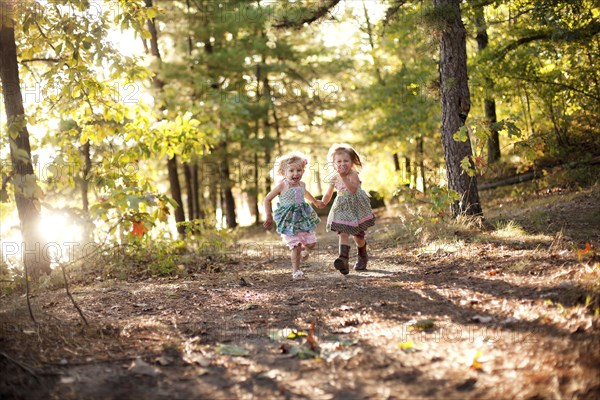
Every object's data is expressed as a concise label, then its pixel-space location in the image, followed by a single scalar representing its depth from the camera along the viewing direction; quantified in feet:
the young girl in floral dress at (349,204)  22.97
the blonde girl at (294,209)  22.61
